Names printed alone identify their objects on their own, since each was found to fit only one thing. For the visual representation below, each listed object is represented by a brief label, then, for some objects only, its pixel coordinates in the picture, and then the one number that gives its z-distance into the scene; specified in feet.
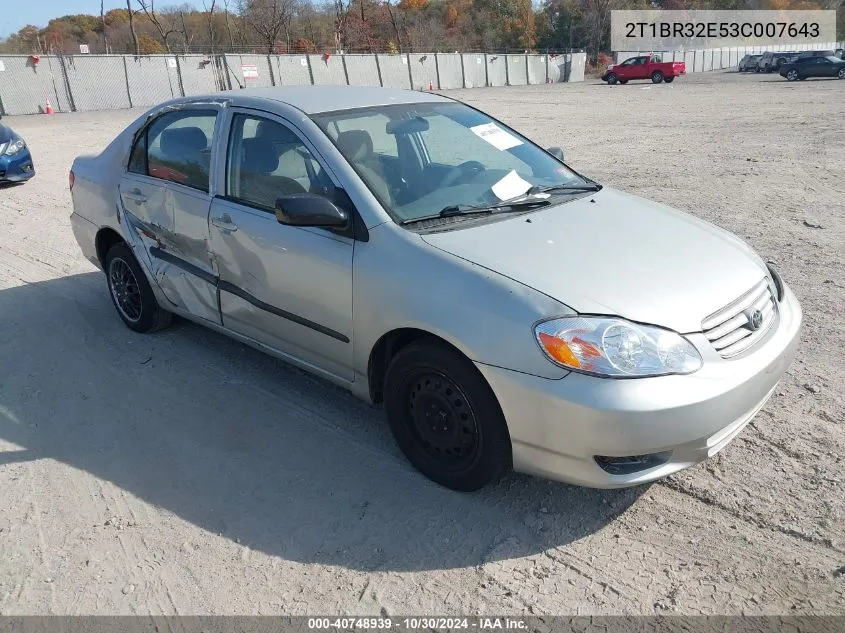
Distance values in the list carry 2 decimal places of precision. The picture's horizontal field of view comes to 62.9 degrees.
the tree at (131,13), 155.65
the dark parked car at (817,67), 116.78
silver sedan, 8.69
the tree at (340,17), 203.41
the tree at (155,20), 169.21
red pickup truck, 135.85
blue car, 34.91
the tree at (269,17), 193.06
